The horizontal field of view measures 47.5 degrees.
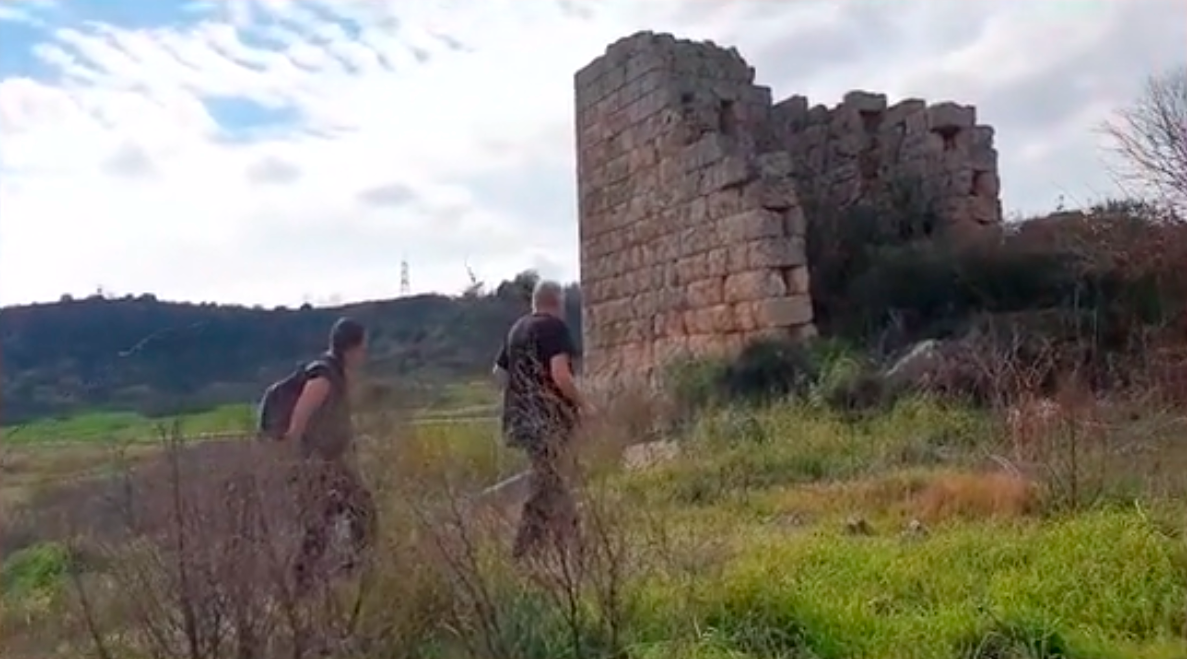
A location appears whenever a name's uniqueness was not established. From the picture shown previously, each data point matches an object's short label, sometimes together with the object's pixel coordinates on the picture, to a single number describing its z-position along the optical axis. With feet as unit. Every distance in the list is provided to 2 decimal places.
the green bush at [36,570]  13.66
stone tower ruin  38.01
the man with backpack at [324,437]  13.12
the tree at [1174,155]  31.07
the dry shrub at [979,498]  18.94
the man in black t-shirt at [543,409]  13.33
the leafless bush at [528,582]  12.64
